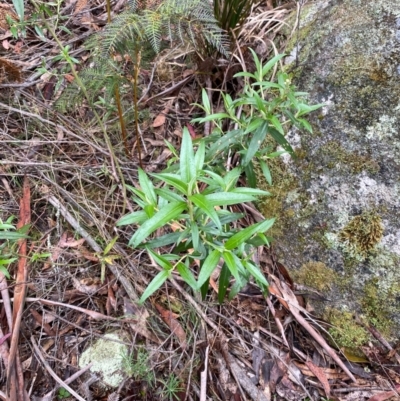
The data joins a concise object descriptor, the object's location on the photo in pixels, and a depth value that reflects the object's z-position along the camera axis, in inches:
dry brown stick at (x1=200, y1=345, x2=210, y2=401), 20.5
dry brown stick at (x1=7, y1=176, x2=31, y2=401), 19.9
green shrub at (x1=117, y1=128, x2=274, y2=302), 15.1
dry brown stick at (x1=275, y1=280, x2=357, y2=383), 22.6
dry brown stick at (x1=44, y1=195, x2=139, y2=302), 23.0
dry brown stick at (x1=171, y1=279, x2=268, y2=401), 21.6
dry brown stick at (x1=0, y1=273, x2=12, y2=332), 21.4
